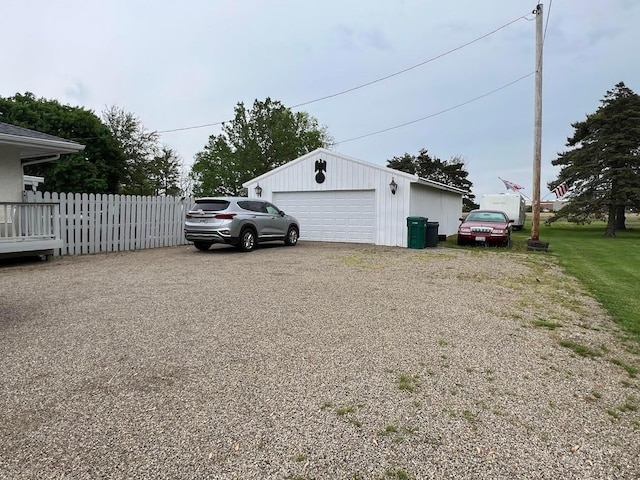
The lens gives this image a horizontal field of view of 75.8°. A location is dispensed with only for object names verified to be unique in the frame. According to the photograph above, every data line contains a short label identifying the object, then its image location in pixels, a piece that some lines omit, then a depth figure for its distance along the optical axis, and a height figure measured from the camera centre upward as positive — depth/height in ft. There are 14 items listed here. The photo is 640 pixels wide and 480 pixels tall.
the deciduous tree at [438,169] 157.38 +22.73
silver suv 38.60 +0.30
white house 30.42 +1.27
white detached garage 49.37 +4.07
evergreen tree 73.00 +12.29
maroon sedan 47.91 +0.01
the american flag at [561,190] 79.05 +7.91
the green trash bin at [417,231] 46.80 -0.30
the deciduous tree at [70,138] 84.64 +19.00
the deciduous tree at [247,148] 117.60 +23.17
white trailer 87.81 +5.65
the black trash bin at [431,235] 48.01 -0.75
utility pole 43.21 +12.17
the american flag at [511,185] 115.01 +12.59
